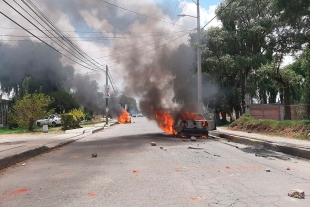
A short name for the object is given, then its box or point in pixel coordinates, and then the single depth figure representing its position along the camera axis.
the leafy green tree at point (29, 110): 24.33
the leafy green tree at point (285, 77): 23.70
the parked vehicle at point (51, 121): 35.23
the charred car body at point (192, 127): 17.64
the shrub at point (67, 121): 27.26
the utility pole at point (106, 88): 37.88
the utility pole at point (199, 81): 23.06
